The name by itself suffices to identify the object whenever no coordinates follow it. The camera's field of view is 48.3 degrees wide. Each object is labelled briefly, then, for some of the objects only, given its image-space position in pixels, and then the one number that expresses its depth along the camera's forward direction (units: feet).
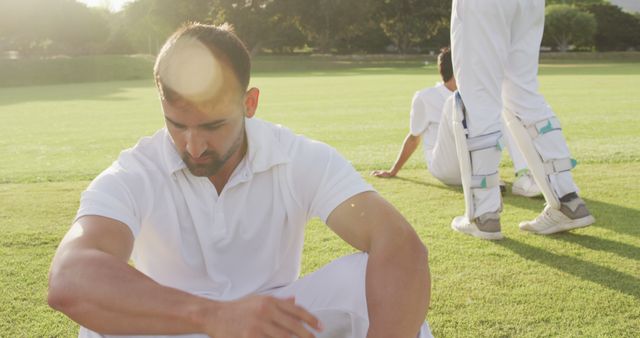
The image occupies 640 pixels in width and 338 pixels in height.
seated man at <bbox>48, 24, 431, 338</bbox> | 7.47
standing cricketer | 15.21
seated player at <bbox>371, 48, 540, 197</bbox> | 20.36
